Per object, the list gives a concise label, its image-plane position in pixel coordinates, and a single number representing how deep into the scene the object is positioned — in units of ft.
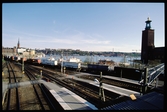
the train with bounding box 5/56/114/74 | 93.17
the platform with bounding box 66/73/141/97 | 42.40
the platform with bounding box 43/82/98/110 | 30.20
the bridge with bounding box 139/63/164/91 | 28.87
